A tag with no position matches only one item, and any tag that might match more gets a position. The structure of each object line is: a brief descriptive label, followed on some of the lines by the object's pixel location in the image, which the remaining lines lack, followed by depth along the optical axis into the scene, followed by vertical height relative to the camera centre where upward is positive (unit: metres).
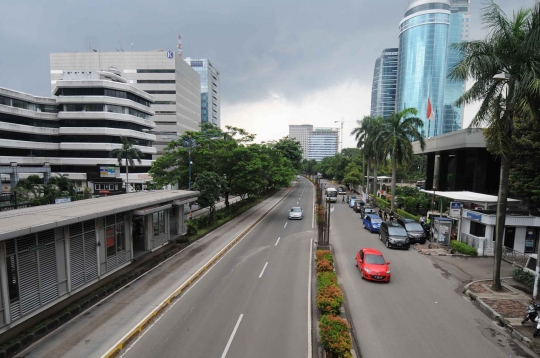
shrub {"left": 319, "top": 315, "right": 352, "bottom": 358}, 8.32 -5.19
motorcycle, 10.60 -5.30
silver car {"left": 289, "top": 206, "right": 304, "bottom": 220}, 33.81 -5.88
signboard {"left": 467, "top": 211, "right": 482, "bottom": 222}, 20.15 -3.48
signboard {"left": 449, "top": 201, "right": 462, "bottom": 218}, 22.31 -3.22
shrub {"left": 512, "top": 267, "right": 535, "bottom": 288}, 14.44 -5.56
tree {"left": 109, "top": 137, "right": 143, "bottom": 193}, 47.72 +1.38
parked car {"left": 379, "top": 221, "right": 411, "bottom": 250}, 21.62 -5.37
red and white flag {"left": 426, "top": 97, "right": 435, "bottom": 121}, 40.00 +7.45
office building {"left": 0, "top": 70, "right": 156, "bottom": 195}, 51.84 +6.10
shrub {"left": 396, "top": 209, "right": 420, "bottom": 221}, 30.17 -5.35
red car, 15.20 -5.44
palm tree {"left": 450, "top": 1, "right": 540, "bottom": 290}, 11.88 +3.97
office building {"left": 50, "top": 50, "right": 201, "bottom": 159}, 74.56 +23.30
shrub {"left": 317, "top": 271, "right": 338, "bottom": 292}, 12.82 -5.32
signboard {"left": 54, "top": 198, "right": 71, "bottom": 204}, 23.10 -3.35
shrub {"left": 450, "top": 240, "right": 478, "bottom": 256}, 19.91 -5.67
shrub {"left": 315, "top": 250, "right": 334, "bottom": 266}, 16.79 -5.40
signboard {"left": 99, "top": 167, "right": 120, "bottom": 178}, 49.34 -2.04
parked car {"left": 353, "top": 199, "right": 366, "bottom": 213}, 39.09 -5.53
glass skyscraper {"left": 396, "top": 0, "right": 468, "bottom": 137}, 128.88 +47.05
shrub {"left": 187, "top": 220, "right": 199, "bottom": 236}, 24.22 -5.61
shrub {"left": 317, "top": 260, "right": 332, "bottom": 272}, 15.00 -5.30
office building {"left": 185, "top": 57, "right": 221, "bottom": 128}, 124.38 +32.48
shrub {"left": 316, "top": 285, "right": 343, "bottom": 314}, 10.91 -5.27
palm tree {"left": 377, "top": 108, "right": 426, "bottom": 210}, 31.45 +3.31
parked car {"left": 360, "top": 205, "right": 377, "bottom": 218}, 33.19 -5.29
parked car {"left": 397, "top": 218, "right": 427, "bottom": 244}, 23.45 -5.36
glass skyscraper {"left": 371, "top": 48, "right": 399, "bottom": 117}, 164.62 +48.06
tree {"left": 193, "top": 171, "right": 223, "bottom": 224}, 25.95 -2.34
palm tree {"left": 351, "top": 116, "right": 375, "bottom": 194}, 45.17 +5.12
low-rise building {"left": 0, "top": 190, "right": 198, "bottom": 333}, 9.58 -3.79
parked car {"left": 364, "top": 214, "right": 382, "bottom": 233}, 27.05 -5.44
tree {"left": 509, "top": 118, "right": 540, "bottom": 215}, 16.19 +0.25
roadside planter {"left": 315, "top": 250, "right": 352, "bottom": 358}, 8.41 -5.25
